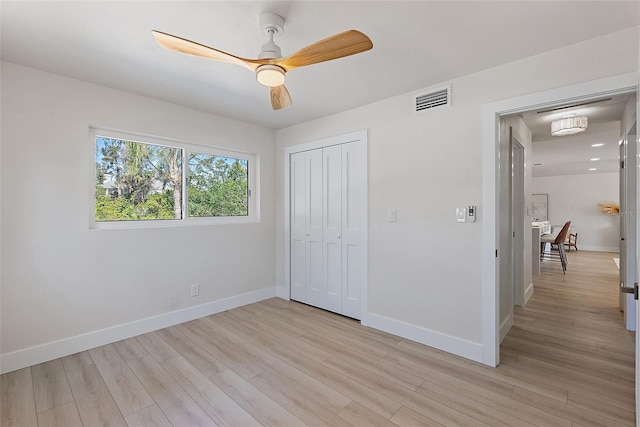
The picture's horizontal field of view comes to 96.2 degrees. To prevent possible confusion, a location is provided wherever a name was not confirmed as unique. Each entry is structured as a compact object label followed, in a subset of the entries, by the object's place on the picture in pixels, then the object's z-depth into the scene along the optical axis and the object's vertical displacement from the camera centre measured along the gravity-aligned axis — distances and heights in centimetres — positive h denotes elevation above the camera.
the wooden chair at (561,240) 575 -57
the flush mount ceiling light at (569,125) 324 +101
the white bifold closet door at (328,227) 330 -16
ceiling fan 142 +87
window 279 +35
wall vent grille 255 +105
